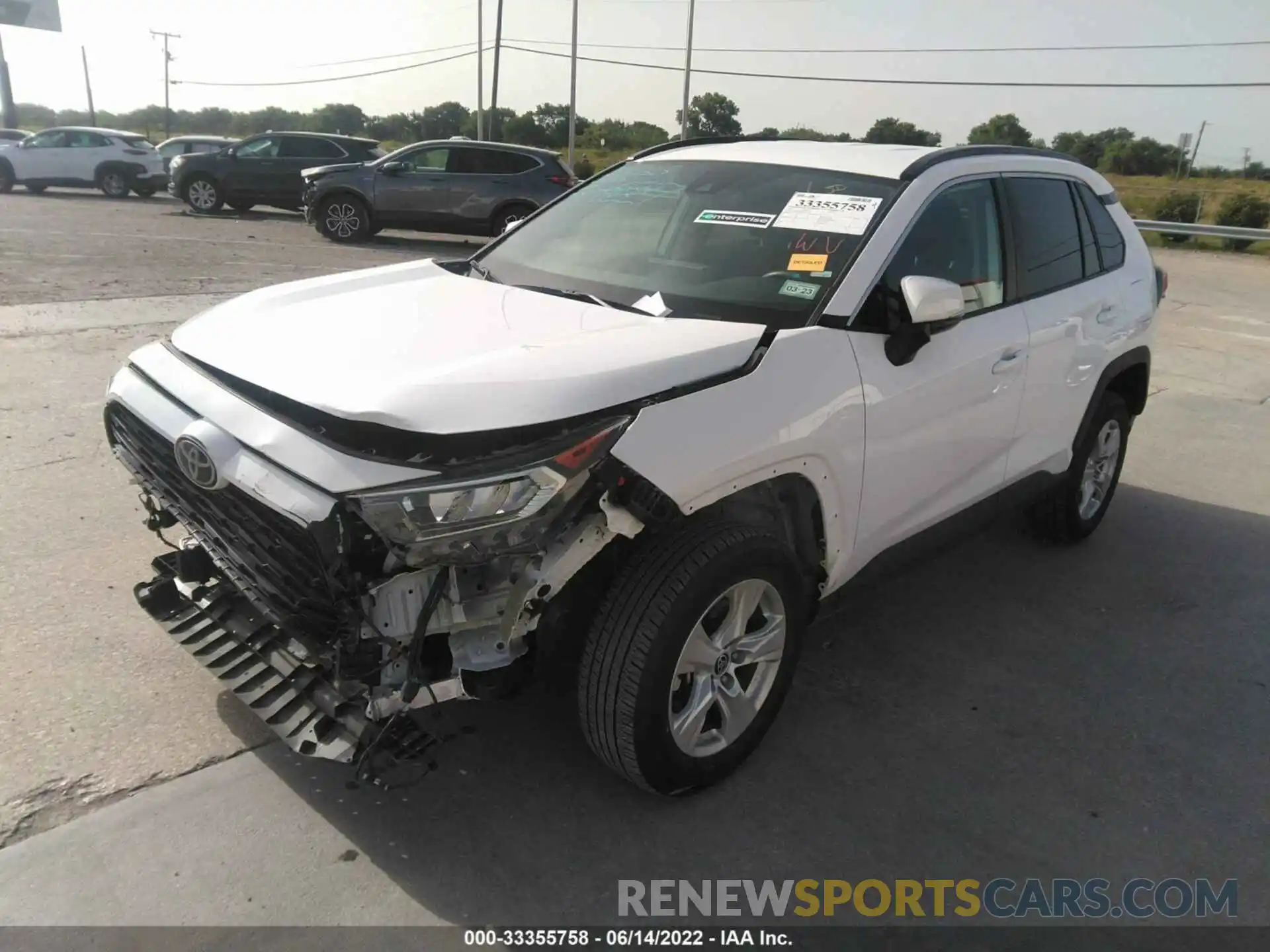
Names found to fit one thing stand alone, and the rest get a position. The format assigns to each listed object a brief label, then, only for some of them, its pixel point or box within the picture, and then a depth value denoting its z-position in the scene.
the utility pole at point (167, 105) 66.38
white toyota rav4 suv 2.32
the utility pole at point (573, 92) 37.91
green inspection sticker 3.09
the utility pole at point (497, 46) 41.66
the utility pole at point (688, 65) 37.75
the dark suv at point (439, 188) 15.16
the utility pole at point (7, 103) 43.50
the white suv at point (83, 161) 22.38
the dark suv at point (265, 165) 18.28
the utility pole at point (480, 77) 40.16
